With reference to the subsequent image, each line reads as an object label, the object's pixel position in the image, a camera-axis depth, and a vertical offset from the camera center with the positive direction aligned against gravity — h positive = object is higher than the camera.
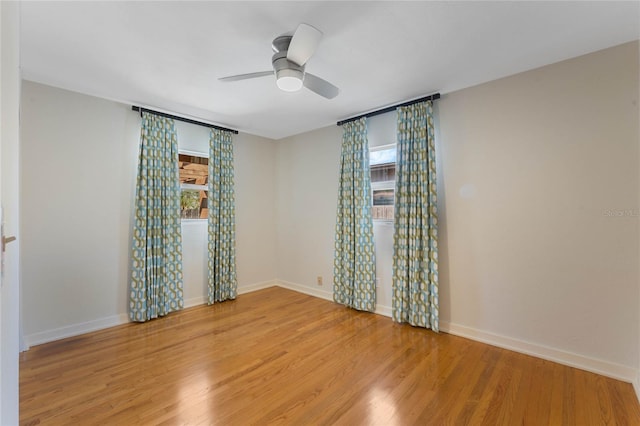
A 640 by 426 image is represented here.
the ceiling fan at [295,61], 1.77 +1.13
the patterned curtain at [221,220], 3.90 -0.07
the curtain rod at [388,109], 2.98 +1.29
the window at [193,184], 3.75 +0.43
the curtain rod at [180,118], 3.28 +1.27
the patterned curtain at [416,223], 2.96 -0.09
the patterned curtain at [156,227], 3.22 -0.15
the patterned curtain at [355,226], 3.56 -0.15
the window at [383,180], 3.47 +0.45
